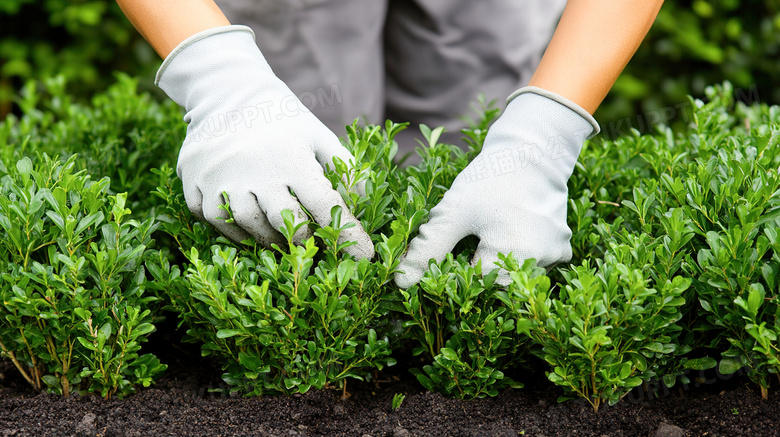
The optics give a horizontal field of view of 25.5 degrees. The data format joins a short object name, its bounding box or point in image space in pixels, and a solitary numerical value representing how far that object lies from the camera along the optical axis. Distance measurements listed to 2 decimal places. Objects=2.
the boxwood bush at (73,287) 1.11
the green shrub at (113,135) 1.28
